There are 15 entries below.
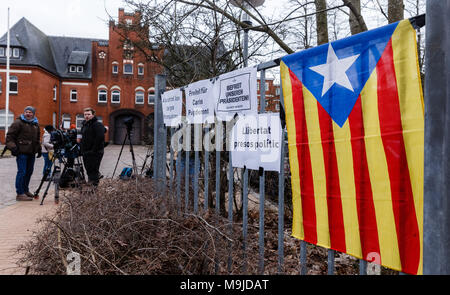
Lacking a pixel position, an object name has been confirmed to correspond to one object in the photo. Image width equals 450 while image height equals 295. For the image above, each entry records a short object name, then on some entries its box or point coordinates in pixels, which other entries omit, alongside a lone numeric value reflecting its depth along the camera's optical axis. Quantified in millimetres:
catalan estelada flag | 1601
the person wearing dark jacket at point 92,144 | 7156
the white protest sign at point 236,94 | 2625
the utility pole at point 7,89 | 29556
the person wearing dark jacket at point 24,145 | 7504
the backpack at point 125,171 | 7279
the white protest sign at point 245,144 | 2588
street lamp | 3670
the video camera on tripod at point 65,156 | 7684
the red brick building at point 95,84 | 38438
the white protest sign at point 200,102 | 3303
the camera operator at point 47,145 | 9906
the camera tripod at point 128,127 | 6726
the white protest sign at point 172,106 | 4035
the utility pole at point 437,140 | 1381
